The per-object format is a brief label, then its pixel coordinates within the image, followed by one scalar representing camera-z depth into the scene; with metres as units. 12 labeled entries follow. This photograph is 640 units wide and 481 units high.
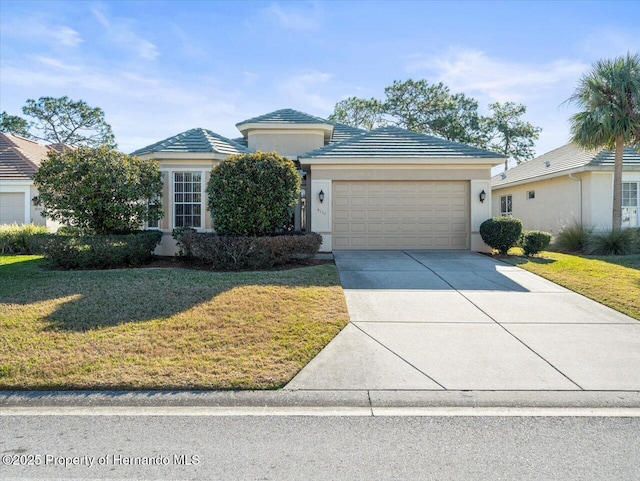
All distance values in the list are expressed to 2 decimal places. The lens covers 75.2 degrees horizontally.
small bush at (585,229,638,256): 13.46
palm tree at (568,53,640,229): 14.22
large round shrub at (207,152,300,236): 10.45
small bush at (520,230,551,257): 12.34
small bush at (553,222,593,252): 14.48
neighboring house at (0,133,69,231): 17.05
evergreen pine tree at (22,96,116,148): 41.23
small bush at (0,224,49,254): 14.07
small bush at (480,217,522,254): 12.53
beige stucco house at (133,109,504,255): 13.70
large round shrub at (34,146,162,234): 10.76
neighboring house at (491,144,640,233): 16.16
